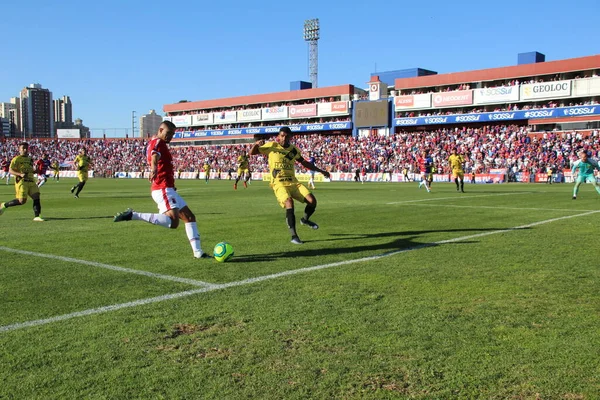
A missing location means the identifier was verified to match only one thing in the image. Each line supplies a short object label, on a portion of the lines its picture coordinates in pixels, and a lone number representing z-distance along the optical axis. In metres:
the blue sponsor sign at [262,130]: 71.12
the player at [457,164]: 24.89
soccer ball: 7.07
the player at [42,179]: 32.30
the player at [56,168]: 48.88
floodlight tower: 91.79
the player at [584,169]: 19.30
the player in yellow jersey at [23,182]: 13.37
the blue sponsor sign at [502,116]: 51.16
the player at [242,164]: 31.33
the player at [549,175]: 39.92
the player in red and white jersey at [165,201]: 7.44
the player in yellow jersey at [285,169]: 9.42
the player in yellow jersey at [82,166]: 22.73
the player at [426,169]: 26.10
